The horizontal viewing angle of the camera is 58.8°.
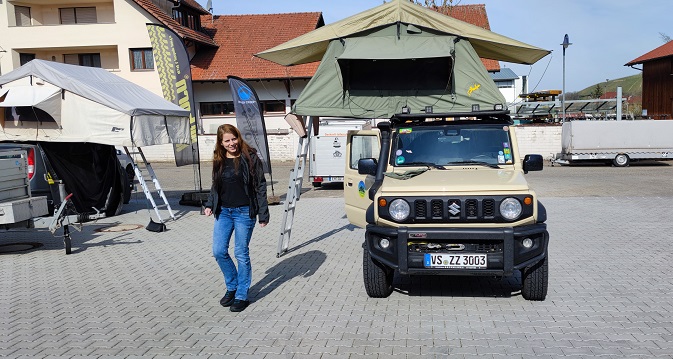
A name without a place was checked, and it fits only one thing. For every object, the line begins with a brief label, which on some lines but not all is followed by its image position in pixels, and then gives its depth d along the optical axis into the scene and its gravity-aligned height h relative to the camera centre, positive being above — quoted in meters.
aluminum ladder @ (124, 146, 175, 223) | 11.80 -0.86
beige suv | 5.73 -0.95
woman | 6.08 -0.65
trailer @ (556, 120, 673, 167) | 27.25 -0.94
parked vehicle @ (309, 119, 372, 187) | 18.58 -0.57
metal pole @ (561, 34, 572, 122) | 29.62 +3.85
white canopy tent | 10.91 +0.60
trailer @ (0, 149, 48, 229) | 8.81 -0.75
